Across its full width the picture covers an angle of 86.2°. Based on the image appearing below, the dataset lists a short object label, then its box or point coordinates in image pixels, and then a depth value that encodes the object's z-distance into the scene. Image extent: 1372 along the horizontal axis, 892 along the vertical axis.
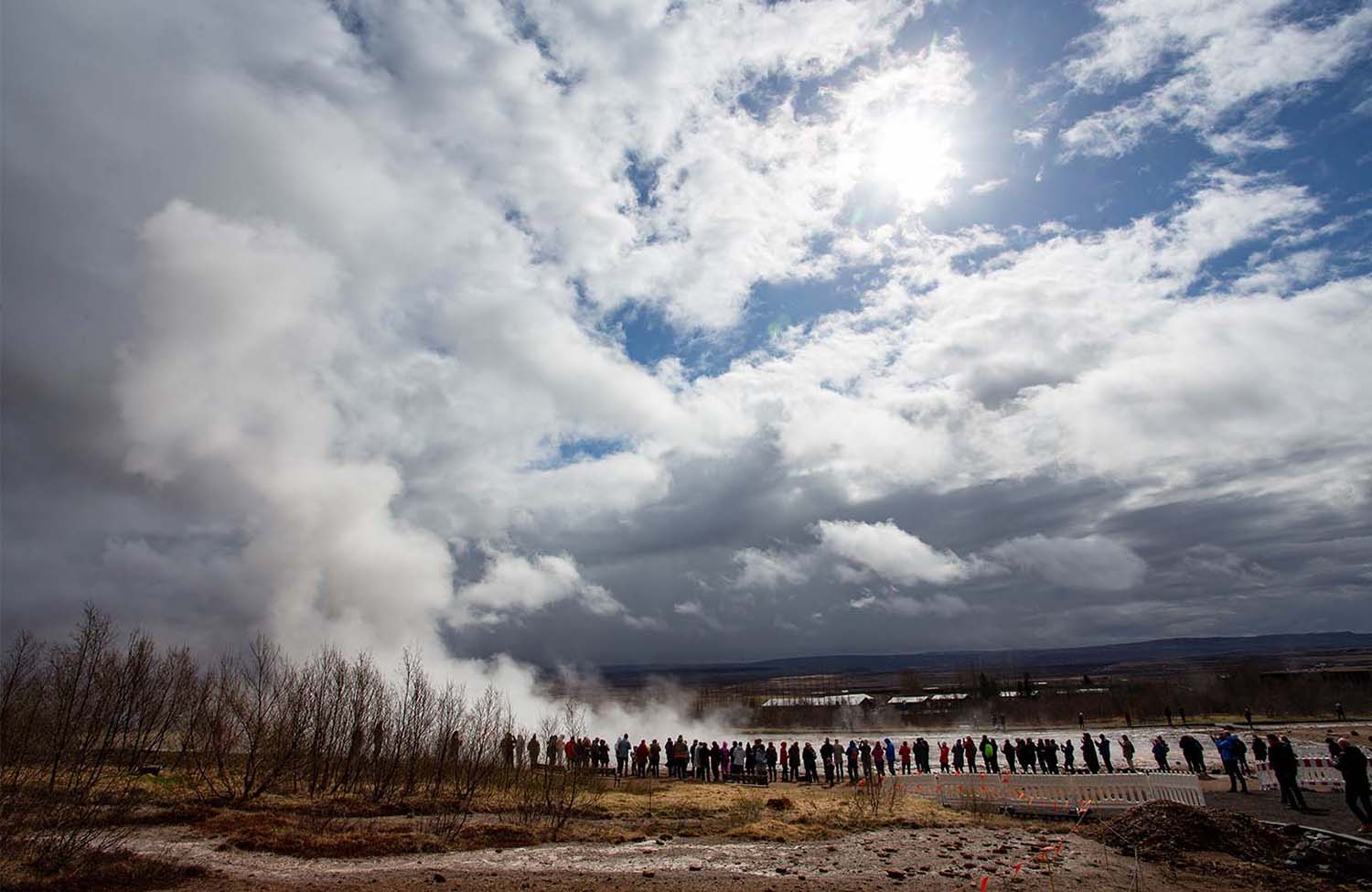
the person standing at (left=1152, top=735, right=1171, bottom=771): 31.58
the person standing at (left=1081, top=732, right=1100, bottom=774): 31.16
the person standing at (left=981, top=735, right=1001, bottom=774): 36.09
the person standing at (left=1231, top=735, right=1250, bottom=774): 27.58
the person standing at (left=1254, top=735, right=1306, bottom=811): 22.41
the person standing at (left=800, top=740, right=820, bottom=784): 37.44
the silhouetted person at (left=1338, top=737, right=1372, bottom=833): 18.19
